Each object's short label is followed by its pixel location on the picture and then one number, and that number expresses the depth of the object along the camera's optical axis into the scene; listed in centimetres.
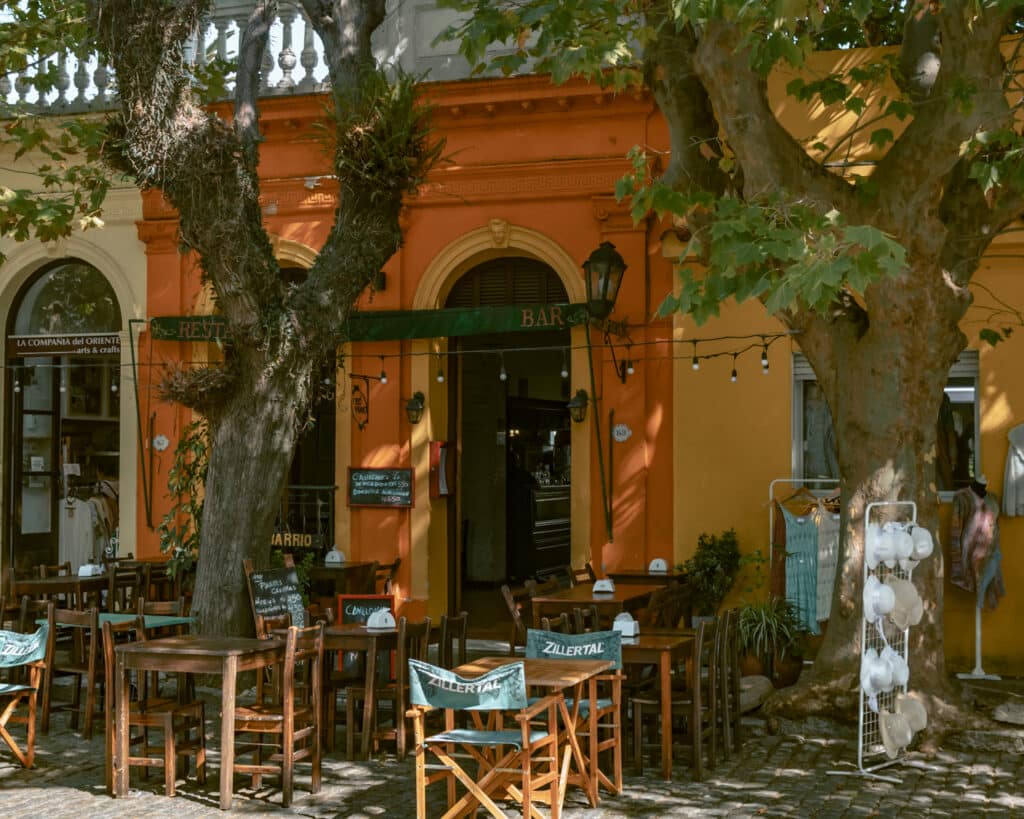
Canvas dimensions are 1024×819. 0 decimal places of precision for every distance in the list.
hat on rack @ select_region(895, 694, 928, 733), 825
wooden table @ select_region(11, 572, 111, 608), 1173
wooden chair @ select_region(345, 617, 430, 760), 853
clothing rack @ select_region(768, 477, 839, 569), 1255
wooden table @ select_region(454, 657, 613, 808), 686
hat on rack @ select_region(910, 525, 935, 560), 851
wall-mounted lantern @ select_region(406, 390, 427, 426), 1393
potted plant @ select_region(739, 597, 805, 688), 1098
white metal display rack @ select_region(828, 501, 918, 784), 828
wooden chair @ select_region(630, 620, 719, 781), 812
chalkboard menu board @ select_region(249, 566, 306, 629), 1020
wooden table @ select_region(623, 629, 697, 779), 804
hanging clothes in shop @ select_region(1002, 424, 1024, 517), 1206
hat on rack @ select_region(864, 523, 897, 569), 820
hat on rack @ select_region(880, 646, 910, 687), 814
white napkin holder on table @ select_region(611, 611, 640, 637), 841
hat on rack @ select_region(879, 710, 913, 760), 812
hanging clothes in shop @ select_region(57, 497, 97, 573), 1589
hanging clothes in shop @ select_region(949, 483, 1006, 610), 1185
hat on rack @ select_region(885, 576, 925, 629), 820
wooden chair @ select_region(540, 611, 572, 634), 855
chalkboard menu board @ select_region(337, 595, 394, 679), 992
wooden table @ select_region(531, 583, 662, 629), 1027
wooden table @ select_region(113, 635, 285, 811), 729
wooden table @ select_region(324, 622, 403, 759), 854
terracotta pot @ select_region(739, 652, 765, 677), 1102
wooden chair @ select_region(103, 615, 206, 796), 761
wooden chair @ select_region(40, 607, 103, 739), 891
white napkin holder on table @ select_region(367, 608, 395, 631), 892
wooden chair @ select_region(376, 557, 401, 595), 1355
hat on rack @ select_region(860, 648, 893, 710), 805
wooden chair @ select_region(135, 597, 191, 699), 867
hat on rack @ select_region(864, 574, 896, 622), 805
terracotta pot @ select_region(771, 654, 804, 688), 1098
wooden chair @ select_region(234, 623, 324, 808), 751
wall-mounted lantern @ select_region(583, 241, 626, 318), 1256
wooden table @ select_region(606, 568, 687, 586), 1210
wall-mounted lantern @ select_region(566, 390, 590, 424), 1330
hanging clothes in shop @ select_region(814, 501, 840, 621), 1203
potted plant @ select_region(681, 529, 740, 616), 1249
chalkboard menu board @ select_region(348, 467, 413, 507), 1402
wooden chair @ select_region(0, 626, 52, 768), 810
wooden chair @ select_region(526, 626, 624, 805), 760
